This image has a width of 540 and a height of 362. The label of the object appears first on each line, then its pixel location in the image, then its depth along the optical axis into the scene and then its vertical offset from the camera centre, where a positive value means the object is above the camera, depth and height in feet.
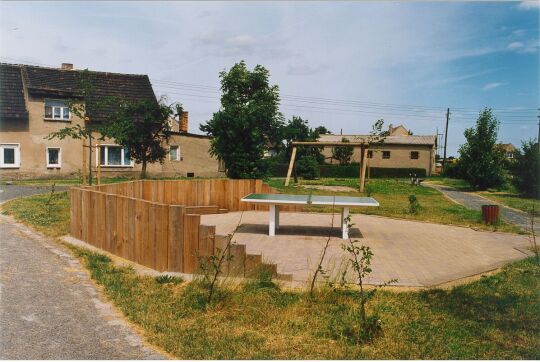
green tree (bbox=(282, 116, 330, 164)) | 141.00 +4.00
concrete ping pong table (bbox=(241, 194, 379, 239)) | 37.04 -4.04
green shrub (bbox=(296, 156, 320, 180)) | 123.54 -4.54
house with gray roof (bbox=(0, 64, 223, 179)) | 103.30 +2.93
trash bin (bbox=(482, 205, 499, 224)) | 47.01 -5.49
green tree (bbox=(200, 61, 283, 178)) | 72.95 +1.20
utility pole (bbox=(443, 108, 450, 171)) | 204.40 +9.95
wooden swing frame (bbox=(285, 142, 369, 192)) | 79.12 +0.10
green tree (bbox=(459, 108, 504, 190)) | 102.27 +0.29
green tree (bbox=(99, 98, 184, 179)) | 98.99 +3.66
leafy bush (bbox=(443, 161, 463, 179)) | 107.92 -4.16
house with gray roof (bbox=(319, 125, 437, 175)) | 182.50 -0.70
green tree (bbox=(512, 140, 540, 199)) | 90.38 -2.19
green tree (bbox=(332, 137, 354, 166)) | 169.89 -1.48
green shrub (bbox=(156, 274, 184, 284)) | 24.72 -6.86
